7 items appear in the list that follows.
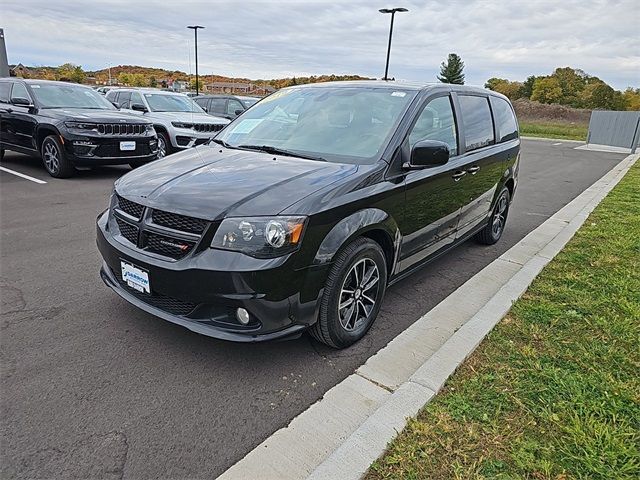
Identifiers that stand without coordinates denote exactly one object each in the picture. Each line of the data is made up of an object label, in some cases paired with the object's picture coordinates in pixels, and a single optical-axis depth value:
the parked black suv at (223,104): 15.18
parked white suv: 10.56
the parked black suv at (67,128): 8.04
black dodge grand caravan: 2.46
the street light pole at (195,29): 31.35
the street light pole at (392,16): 24.88
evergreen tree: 78.88
